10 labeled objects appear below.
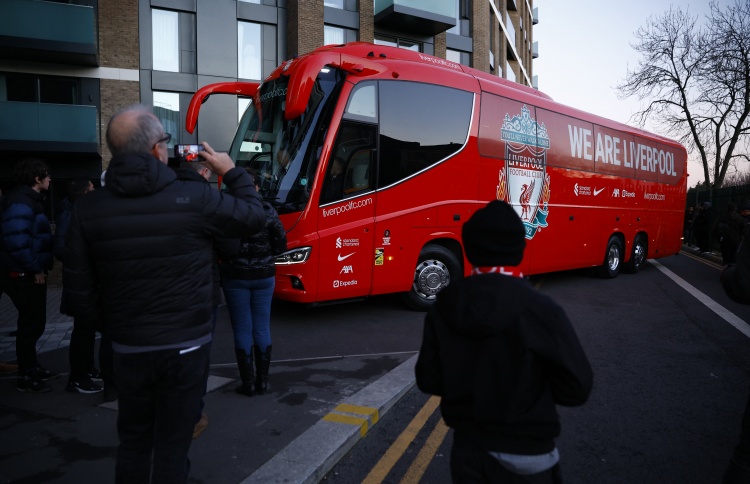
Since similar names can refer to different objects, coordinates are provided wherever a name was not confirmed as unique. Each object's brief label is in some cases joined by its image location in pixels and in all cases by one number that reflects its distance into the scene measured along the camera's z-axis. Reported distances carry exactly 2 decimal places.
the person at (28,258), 4.79
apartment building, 17.52
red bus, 7.16
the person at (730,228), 13.51
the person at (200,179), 3.42
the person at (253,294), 4.46
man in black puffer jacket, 2.35
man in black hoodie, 1.89
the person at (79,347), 4.79
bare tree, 24.44
